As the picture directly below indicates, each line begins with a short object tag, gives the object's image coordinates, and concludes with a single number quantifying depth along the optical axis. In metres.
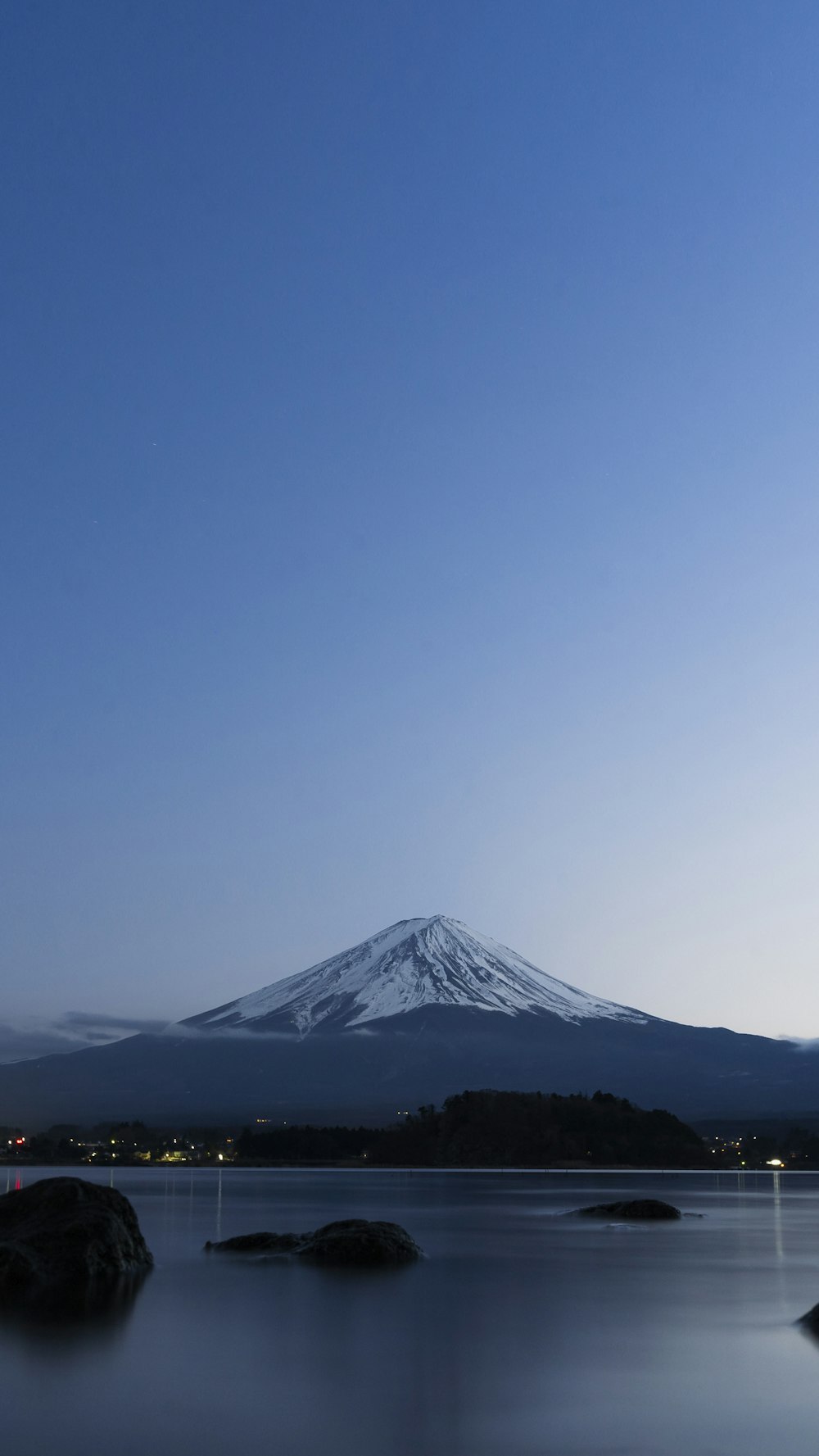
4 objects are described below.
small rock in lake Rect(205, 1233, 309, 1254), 27.11
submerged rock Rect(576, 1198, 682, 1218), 43.06
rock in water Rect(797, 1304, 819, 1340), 18.45
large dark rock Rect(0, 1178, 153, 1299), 19.97
